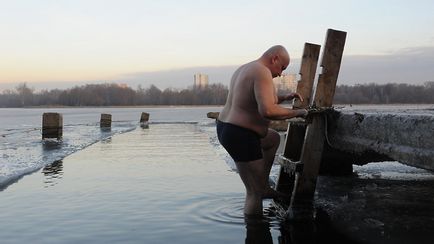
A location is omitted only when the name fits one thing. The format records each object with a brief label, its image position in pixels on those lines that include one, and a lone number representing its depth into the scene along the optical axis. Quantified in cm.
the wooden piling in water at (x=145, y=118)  4419
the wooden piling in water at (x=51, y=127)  2244
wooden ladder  641
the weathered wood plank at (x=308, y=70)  711
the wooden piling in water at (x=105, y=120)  3475
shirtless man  570
